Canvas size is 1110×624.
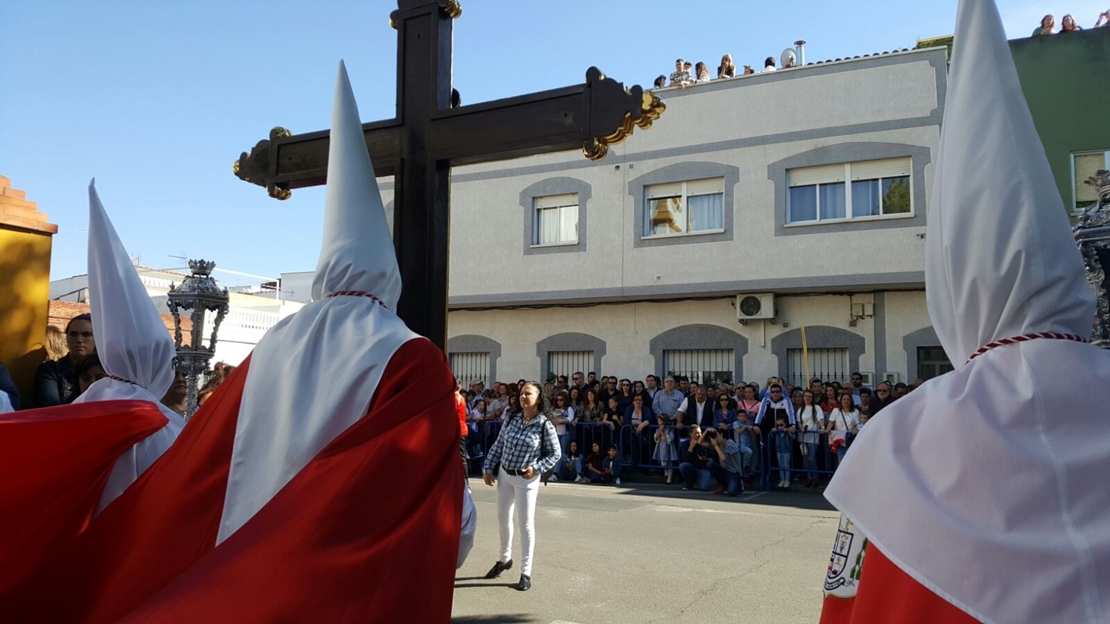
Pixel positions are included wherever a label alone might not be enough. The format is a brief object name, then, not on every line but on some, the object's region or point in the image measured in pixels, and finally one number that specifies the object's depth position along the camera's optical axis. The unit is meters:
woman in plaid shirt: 7.79
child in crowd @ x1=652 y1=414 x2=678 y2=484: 15.35
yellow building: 6.27
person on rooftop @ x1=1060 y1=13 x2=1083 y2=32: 18.22
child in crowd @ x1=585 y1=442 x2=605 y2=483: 15.95
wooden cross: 3.99
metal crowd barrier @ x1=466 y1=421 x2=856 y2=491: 14.42
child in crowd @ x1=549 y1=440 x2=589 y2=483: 16.08
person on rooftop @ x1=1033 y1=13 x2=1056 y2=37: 18.51
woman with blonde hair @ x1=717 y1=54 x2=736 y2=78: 20.25
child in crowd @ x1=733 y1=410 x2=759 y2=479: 14.51
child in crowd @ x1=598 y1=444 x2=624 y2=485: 15.75
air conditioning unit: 18.86
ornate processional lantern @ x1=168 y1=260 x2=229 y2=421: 4.72
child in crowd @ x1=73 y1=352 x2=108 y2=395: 4.83
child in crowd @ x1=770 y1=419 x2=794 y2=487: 14.46
